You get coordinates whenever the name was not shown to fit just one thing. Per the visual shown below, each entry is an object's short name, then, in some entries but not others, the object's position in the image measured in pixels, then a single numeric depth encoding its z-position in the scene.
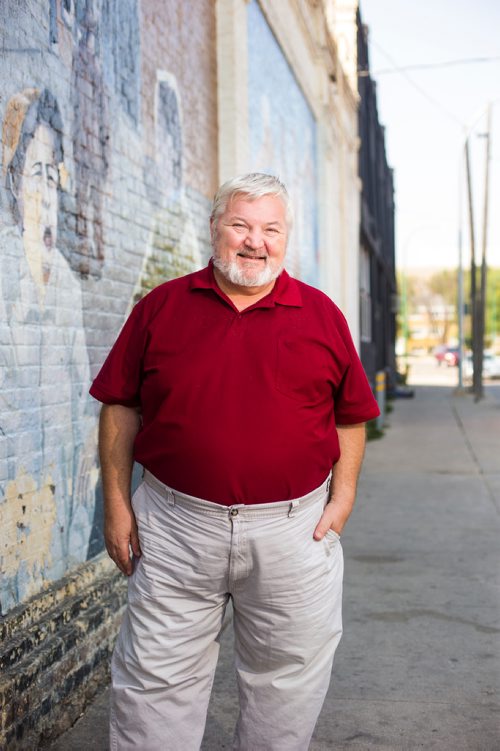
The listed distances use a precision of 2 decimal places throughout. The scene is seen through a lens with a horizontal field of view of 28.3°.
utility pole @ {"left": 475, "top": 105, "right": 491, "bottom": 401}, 29.34
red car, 65.81
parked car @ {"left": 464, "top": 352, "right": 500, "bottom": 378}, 47.62
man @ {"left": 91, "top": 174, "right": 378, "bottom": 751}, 3.02
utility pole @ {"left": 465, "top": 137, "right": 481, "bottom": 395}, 29.65
